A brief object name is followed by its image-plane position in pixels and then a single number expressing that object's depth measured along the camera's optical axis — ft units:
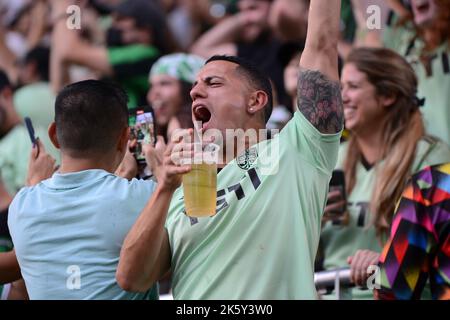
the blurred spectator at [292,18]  46.62
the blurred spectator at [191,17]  52.54
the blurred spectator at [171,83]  42.57
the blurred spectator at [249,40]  46.55
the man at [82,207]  23.09
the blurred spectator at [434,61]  39.47
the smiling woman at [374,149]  34.22
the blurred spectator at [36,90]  51.19
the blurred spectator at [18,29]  56.59
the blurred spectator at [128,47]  48.91
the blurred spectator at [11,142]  47.34
